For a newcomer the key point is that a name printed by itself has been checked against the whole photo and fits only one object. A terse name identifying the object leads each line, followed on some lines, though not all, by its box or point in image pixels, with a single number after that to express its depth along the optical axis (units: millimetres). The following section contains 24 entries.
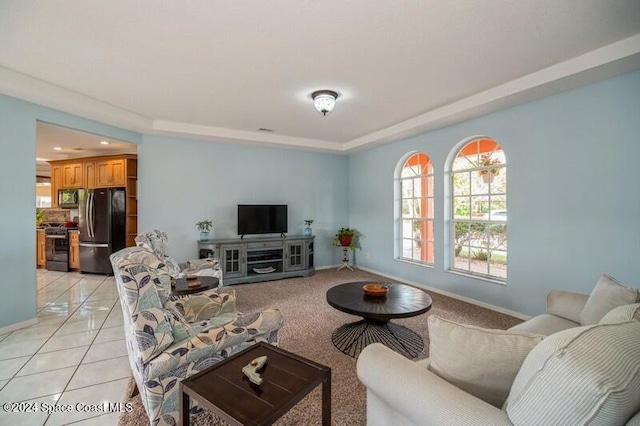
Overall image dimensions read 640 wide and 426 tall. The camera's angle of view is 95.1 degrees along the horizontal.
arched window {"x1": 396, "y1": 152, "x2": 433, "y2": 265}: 5047
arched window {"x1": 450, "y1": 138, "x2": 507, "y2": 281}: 3928
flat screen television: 5457
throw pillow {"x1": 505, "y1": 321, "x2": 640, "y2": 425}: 734
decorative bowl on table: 2957
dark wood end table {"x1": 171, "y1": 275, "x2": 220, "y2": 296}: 2932
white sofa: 752
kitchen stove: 6246
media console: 5070
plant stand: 6375
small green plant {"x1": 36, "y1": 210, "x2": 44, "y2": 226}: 7043
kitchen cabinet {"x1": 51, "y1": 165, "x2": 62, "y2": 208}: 6707
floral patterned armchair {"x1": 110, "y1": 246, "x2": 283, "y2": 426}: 1496
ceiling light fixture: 3494
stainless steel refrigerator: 5934
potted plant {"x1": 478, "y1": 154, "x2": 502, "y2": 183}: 3969
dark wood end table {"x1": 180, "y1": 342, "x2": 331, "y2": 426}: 1172
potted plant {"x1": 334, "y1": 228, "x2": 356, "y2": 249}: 6180
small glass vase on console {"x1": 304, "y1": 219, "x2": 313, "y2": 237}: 6009
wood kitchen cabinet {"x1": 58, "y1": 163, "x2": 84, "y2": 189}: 6457
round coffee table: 2602
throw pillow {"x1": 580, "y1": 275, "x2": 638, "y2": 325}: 1725
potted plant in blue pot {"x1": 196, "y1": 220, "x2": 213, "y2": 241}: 5137
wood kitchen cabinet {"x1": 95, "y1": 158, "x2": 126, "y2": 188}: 6043
